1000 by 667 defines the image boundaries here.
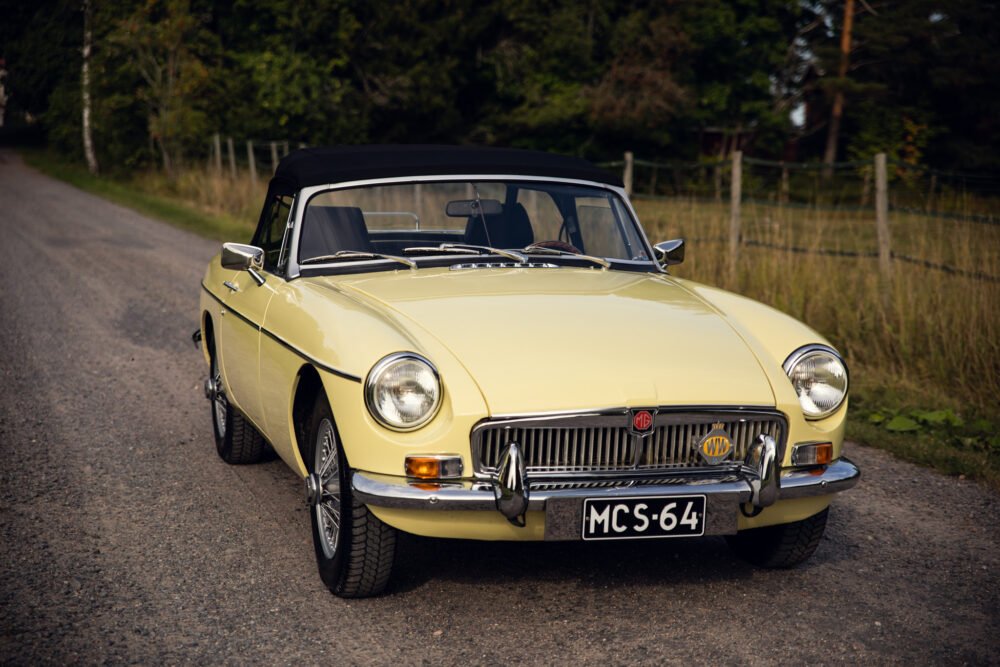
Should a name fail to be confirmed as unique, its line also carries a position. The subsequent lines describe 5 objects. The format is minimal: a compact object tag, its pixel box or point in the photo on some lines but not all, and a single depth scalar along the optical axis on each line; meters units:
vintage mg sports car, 3.40
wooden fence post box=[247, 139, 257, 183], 22.20
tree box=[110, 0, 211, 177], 28.89
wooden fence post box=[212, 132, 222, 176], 23.74
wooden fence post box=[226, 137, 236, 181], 22.81
